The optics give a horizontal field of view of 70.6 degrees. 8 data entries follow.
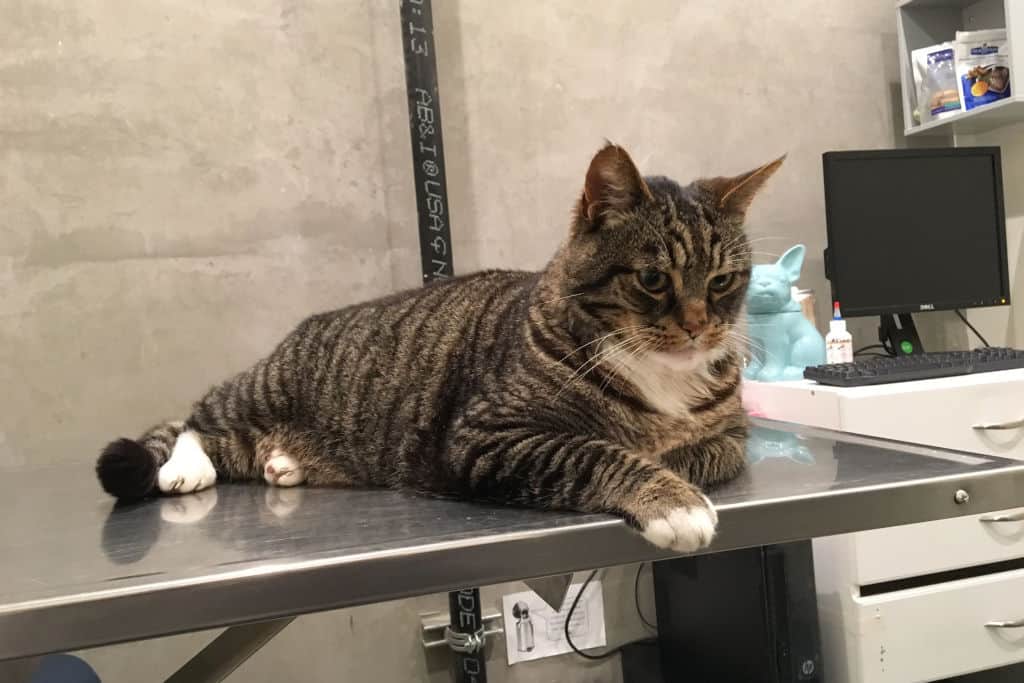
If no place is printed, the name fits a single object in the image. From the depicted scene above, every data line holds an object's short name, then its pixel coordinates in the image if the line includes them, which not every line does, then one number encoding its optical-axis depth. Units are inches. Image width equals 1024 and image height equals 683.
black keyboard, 58.3
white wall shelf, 79.4
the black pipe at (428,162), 63.6
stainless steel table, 23.3
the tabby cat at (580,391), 33.3
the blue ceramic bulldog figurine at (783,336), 68.4
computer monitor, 72.5
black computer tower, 56.2
